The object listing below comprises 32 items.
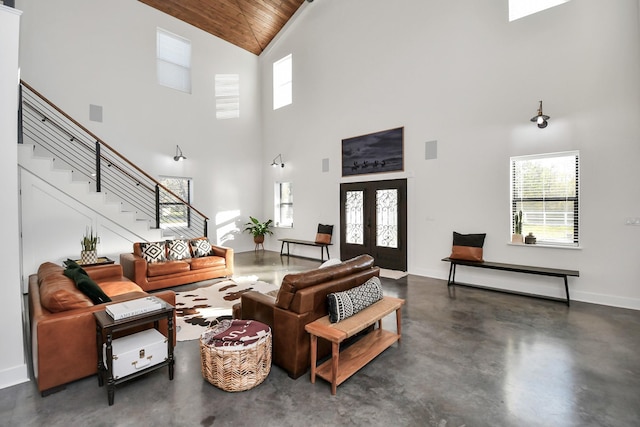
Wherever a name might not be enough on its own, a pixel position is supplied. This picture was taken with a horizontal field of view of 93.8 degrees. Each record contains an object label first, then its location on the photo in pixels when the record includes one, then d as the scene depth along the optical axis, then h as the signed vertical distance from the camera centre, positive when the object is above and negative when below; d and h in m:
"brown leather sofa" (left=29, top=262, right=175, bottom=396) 2.22 -0.95
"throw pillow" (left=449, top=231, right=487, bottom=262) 5.23 -0.70
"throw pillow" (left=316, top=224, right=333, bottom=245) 7.72 -0.67
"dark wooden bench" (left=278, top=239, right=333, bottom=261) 7.71 -0.92
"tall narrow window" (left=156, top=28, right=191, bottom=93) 7.62 +3.90
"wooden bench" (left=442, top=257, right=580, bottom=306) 4.34 -0.96
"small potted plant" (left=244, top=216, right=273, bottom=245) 9.00 -0.61
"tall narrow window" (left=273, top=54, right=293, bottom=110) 8.95 +3.87
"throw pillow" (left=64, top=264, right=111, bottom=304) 2.68 -0.71
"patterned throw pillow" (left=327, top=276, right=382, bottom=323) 2.47 -0.81
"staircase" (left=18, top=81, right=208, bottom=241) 5.13 +0.74
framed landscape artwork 6.51 +1.28
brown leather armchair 2.47 -0.88
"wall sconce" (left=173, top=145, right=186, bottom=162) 7.63 +1.37
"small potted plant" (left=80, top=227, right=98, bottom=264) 4.38 -0.62
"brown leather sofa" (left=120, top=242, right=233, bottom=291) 5.00 -1.07
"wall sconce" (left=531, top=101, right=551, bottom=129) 4.57 +1.35
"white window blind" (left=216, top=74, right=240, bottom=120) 8.65 +3.34
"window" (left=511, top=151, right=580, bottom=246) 4.62 +0.18
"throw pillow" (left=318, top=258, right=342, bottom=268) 3.03 -0.58
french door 6.51 -0.31
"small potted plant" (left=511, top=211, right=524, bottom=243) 5.05 -0.38
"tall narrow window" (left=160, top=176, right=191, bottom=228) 7.50 +0.14
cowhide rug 3.53 -1.37
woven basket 2.25 -1.20
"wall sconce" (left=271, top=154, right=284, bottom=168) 9.06 +1.40
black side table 2.15 -0.95
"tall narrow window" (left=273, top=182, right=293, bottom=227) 9.13 +0.14
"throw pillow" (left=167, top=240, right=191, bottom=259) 5.61 -0.76
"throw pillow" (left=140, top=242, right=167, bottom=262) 5.32 -0.75
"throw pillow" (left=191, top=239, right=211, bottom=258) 6.02 -0.78
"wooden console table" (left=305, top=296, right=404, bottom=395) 2.28 -1.24
